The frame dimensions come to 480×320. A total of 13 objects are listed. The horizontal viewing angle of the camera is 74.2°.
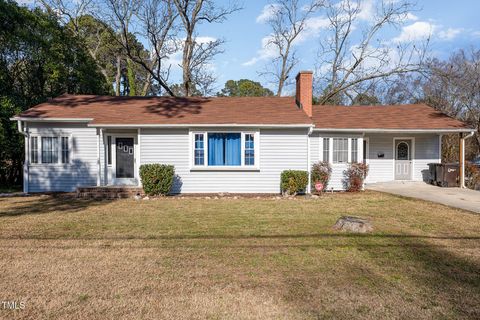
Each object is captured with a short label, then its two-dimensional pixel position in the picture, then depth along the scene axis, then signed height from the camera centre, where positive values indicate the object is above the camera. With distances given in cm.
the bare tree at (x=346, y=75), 2508 +643
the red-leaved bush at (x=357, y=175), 1372 -95
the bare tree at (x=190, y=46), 2452 +889
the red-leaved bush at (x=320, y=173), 1337 -81
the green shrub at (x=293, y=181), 1223 -104
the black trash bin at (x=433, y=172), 1492 -87
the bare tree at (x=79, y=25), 2566 +1121
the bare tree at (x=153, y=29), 2305 +950
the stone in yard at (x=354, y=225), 689 -157
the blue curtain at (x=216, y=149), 1273 +21
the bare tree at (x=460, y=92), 2777 +562
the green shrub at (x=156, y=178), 1191 -89
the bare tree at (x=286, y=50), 2891 +967
